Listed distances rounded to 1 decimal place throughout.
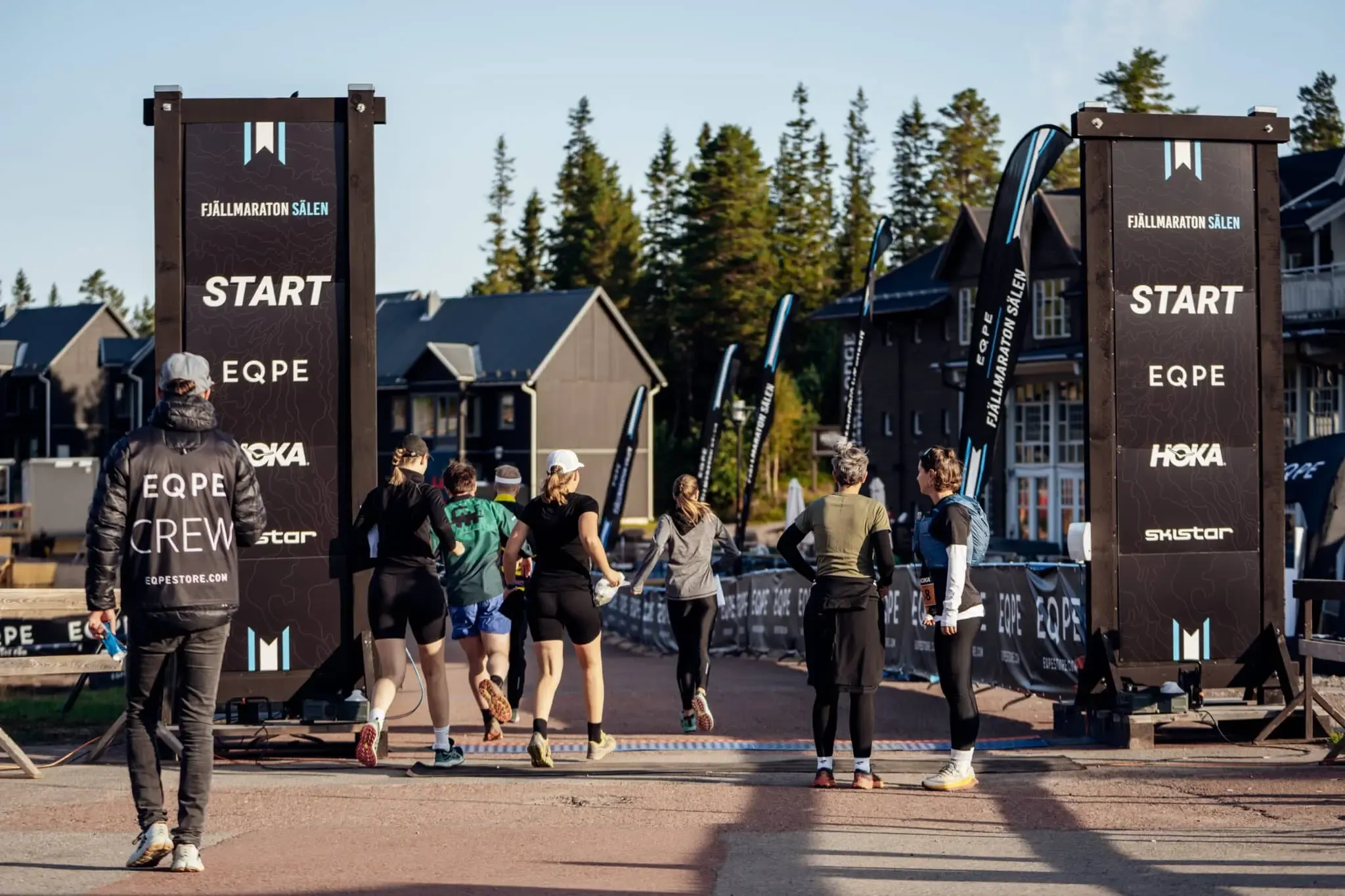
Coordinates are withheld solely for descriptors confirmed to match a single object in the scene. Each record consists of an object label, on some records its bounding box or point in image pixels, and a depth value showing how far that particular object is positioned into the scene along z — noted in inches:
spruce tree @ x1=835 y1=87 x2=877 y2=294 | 4109.3
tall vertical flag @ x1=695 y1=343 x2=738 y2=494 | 1064.2
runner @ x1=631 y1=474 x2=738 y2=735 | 490.0
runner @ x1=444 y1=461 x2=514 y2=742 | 469.1
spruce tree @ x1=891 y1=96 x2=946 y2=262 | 4192.9
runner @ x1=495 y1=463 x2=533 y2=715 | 465.7
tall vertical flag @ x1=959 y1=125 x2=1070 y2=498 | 559.2
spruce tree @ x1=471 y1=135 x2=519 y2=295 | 4576.8
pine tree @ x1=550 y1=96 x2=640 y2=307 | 3983.8
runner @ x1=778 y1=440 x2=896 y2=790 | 380.2
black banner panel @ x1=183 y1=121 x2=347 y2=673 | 420.5
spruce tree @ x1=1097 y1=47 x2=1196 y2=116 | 2847.0
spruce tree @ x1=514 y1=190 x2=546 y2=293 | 4503.0
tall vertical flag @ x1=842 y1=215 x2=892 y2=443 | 871.7
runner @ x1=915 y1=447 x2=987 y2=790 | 378.0
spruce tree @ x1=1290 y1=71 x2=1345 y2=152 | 3946.9
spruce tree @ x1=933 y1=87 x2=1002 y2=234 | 4092.0
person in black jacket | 281.6
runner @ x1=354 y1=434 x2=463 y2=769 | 408.2
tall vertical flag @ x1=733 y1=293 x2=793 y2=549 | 996.6
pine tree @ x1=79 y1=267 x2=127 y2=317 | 7219.5
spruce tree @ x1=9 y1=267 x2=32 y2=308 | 7460.6
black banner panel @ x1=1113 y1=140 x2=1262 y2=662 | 458.3
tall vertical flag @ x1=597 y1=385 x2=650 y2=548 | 1186.6
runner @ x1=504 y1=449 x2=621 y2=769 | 410.0
